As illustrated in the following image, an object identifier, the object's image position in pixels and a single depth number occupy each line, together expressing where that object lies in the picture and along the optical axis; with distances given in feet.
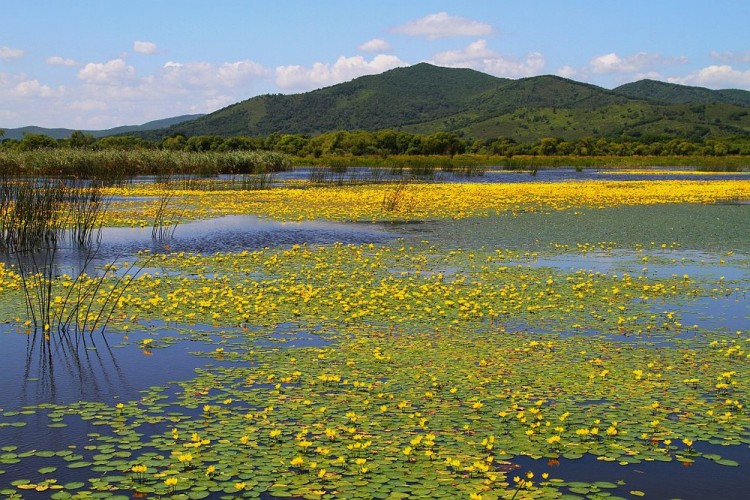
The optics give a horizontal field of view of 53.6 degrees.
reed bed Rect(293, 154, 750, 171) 276.00
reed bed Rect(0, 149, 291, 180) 145.48
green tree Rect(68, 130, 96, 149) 259.53
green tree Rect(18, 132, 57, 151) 256.01
